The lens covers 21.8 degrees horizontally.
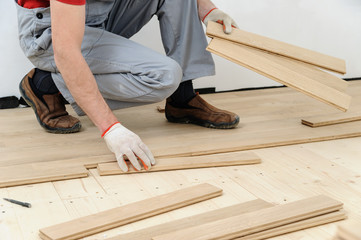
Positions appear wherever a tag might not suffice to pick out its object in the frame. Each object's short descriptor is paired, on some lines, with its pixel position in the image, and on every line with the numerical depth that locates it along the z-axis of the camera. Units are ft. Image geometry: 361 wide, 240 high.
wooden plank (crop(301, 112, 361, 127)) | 10.83
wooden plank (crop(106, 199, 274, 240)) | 7.88
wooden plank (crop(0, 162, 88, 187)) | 8.92
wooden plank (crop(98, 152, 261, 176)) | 9.21
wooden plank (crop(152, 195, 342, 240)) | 7.82
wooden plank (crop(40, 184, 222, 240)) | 7.92
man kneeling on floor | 9.11
